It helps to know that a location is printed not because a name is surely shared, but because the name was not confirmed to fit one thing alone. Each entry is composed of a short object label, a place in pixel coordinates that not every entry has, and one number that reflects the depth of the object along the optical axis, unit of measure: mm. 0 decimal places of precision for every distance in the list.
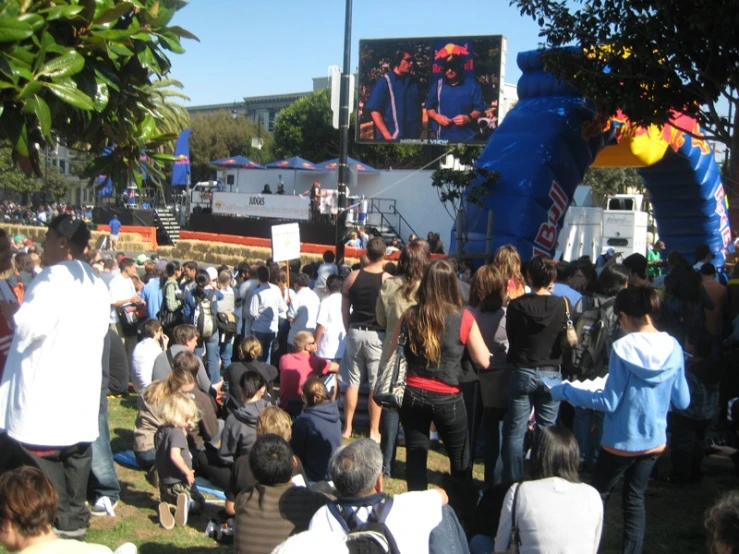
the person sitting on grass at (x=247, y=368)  6653
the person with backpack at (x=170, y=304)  10180
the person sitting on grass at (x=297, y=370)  7547
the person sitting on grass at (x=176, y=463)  5645
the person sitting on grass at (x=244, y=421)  5730
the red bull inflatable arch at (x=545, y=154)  12305
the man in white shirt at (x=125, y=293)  10133
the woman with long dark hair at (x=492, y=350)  5863
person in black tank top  6688
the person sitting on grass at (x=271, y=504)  3975
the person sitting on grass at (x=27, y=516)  2850
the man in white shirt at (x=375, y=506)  3271
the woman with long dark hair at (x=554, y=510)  3518
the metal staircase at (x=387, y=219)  32281
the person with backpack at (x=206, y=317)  9609
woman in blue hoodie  4375
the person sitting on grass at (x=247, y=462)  5055
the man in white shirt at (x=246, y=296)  10177
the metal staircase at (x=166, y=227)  34938
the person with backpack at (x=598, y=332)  5909
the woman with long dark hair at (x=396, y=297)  5621
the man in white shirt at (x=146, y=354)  8219
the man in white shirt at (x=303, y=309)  9180
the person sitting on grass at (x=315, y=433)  5859
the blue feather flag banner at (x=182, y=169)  32625
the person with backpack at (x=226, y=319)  9984
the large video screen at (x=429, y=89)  28484
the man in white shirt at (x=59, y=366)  3818
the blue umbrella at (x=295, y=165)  34719
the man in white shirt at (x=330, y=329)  8344
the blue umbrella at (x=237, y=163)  38719
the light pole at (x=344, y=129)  13930
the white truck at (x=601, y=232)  24062
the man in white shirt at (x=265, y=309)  9859
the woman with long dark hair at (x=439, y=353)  4785
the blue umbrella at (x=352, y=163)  34000
